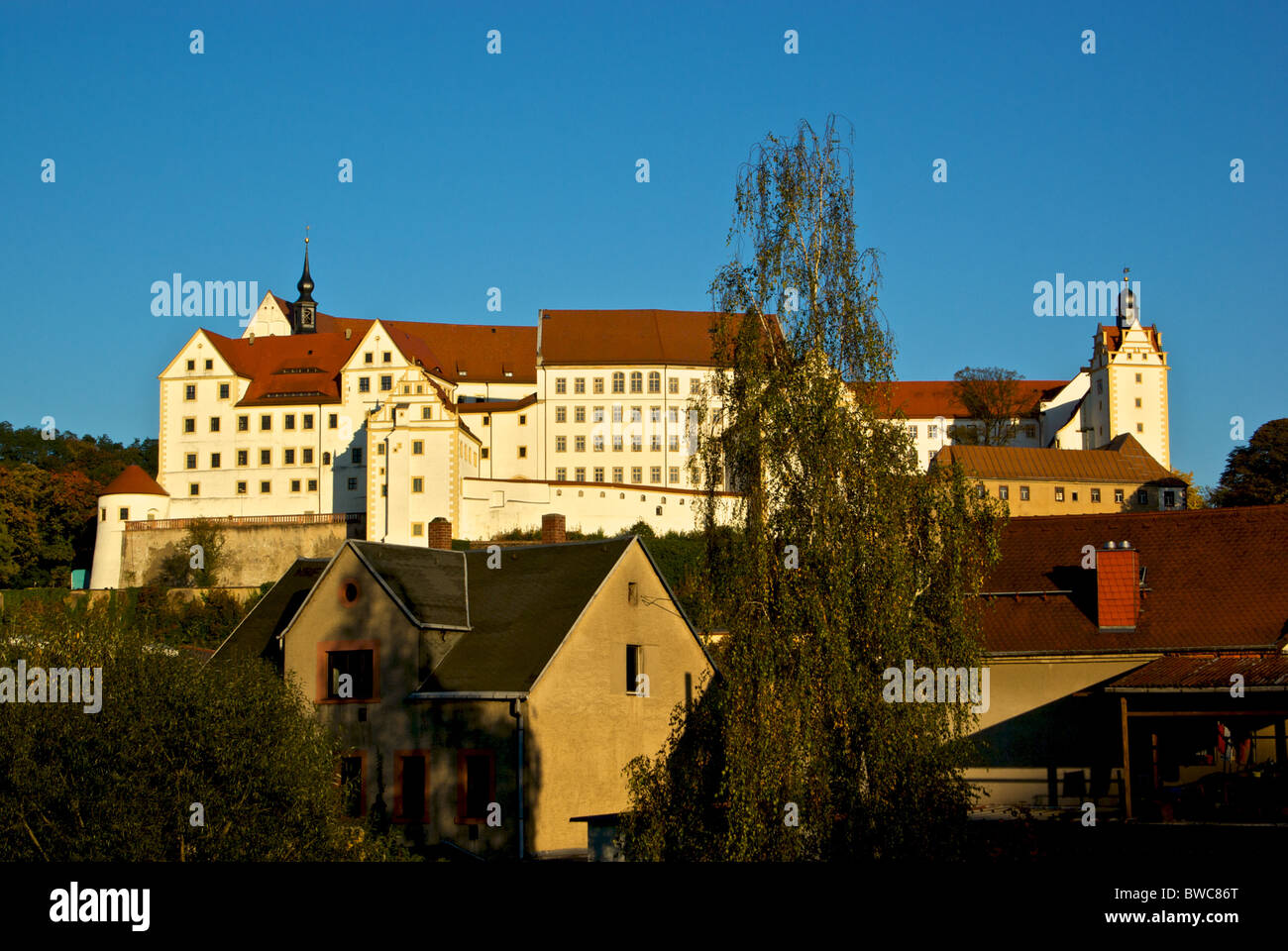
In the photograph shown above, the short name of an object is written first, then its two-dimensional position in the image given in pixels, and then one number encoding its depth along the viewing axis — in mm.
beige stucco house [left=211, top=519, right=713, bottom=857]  24312
